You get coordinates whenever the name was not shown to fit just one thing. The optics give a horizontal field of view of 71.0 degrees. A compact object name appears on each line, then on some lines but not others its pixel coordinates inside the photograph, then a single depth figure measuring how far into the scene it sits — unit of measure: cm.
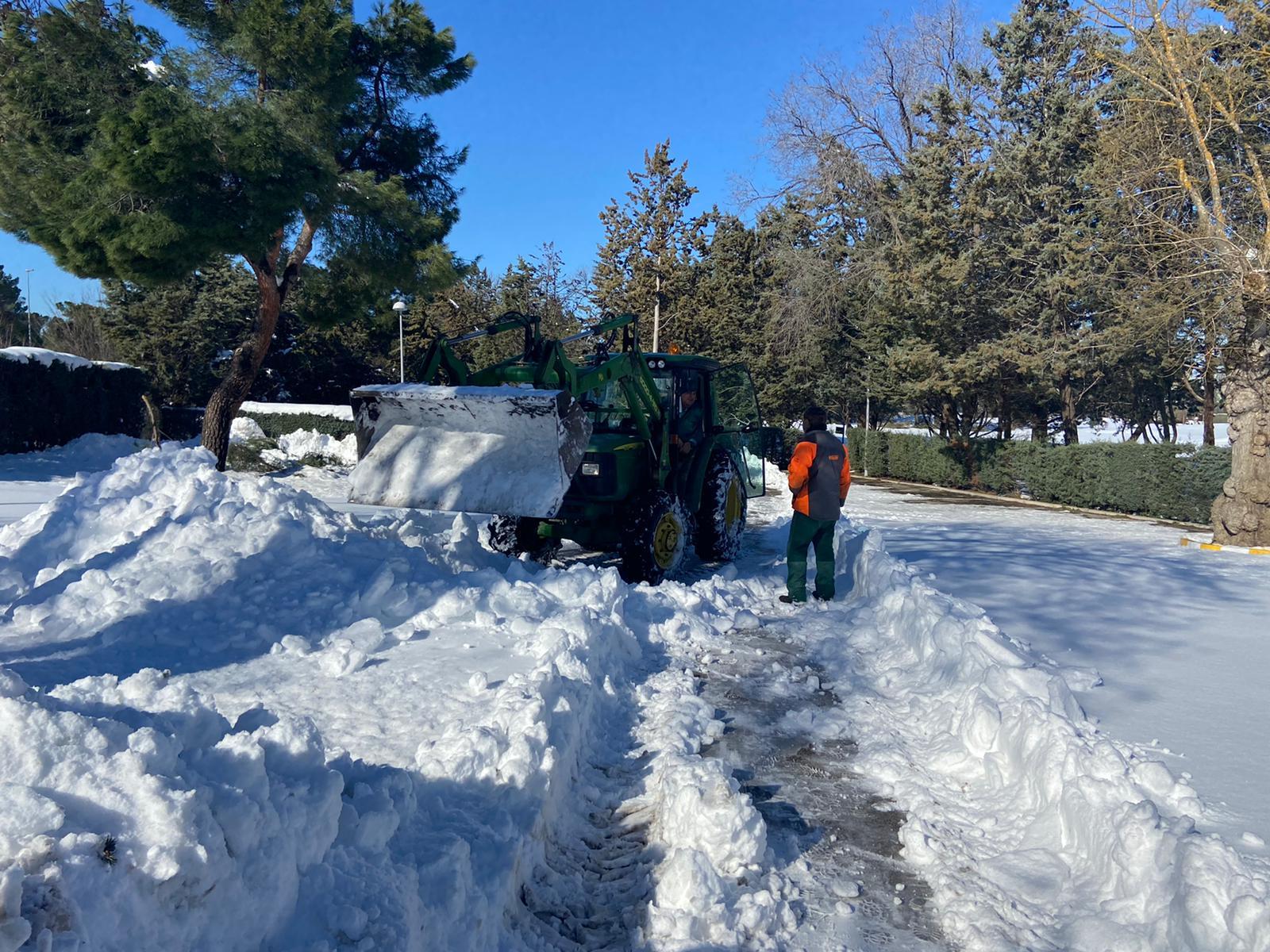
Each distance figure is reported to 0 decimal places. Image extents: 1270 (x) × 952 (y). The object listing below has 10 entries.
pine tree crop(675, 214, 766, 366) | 3462
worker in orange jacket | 789
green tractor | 772
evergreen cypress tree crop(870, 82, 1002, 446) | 2386
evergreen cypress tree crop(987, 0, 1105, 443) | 2244
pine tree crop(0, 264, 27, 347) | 5198
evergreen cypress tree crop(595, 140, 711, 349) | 3559
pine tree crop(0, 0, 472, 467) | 1399
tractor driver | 959
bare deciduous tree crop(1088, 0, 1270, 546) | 1285
